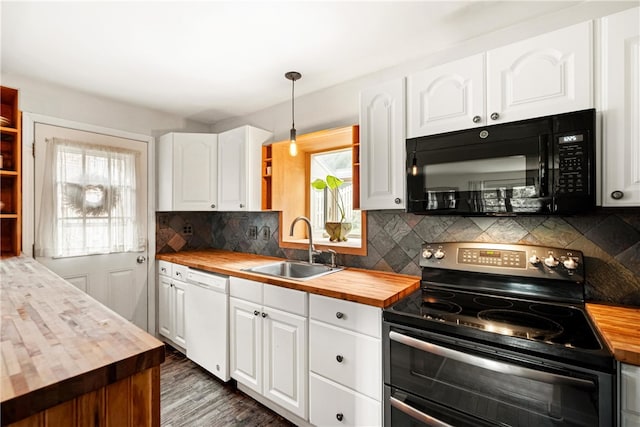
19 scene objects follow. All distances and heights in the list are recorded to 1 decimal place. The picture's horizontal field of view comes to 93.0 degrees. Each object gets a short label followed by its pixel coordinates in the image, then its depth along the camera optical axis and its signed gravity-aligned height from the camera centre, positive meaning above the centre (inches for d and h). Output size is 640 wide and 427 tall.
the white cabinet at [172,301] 105.6 -32.1
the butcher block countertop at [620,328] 37.7 -17.1
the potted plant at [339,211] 98.7 +0.6
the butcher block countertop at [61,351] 23.7 -13.1
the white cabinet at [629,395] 37.6 -22.7
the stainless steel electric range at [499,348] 41.1 -20.2
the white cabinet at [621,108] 47.1 +16.6
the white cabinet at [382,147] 70.0 +16.1
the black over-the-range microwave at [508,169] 49.5 +8.3
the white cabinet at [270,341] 70.6 -32.2
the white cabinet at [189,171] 116.0 +16.4
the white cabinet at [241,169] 106.0 +16.2
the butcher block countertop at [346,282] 61.2 -16.2
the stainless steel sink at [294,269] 90.8 -17.5
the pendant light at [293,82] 86.7 +41.0
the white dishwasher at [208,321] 87.6 -32.9
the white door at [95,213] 96.5 +0.3
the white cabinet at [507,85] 50.9 +24.4
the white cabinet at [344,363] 59.4 -31.1
